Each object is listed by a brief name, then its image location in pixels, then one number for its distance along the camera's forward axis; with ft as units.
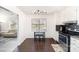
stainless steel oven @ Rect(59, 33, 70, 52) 5.21
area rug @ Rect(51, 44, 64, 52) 6.71
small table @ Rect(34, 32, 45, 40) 10.43
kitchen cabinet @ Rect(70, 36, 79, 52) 4.29
